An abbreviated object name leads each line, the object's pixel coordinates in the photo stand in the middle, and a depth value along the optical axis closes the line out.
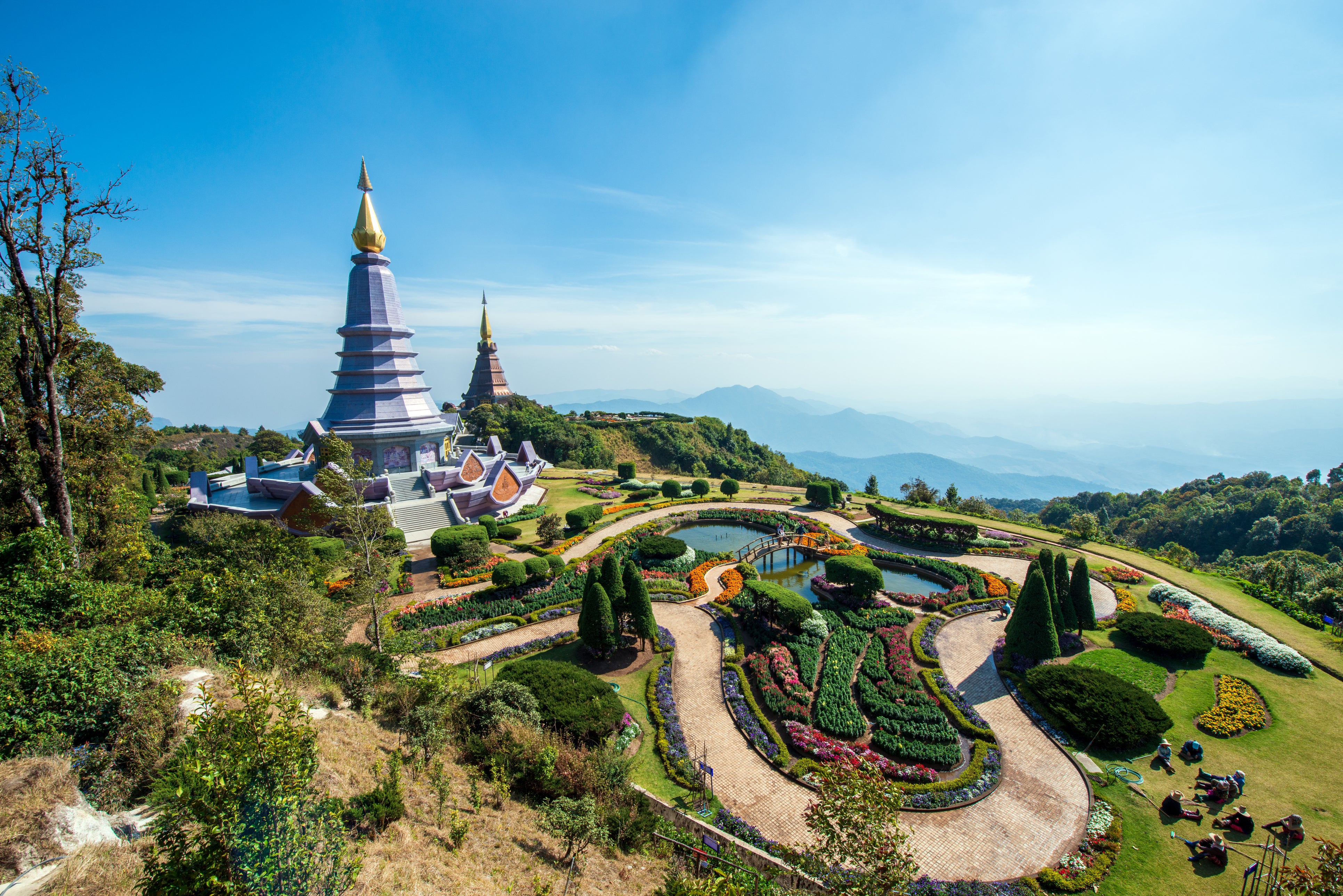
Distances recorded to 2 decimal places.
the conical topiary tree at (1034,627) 17.75
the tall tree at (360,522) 17.16
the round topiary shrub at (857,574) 22.62
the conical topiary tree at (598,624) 18.12
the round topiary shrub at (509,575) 23.22
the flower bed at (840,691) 15.17
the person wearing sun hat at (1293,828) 11.14
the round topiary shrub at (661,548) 28.08
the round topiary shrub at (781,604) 19.92
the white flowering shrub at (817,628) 20.03
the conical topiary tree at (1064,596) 19.78
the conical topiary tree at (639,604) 18.50
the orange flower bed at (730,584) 23.70
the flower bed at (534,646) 19.03
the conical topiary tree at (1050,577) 19.45
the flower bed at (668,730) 13.36
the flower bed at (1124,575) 25.12
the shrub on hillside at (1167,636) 18.16
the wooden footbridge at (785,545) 30.02
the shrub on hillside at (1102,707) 14.13
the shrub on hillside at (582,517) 32.66
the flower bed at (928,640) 18.77
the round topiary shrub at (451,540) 26.16
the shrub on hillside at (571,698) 13.66
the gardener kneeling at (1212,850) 10.83
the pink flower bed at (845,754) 13.41
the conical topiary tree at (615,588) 18.91
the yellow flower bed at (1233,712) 14.79
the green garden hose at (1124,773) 13.10
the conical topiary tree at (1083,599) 20.28
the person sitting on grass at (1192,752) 13.70
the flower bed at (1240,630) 17.64
